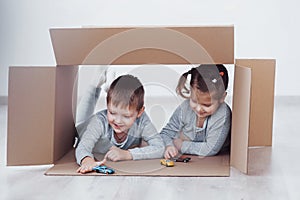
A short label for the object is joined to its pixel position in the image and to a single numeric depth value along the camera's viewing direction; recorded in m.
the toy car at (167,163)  2.60
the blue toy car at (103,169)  2.50
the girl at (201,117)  2.72
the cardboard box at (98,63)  2.54
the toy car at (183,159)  2.67
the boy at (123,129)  2.67
